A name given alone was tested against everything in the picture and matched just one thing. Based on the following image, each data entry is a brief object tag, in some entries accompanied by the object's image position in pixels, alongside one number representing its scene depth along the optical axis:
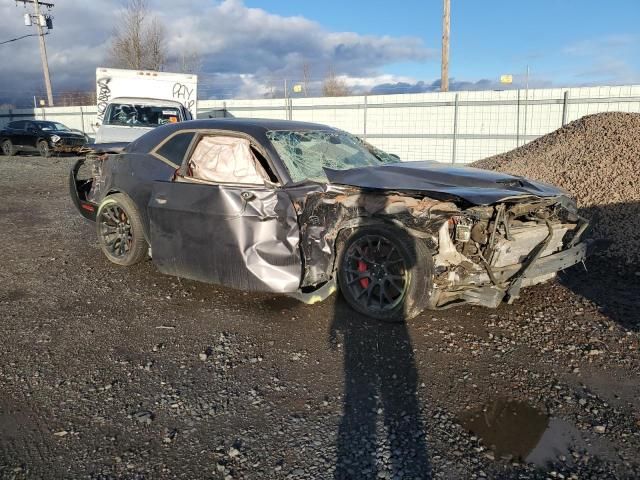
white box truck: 12.35
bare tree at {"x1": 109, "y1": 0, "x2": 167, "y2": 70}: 31.41
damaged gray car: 4.15
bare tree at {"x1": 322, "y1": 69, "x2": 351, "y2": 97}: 40.87
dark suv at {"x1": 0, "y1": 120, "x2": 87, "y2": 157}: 20.66
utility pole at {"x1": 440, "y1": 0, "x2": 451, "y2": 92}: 17.78
